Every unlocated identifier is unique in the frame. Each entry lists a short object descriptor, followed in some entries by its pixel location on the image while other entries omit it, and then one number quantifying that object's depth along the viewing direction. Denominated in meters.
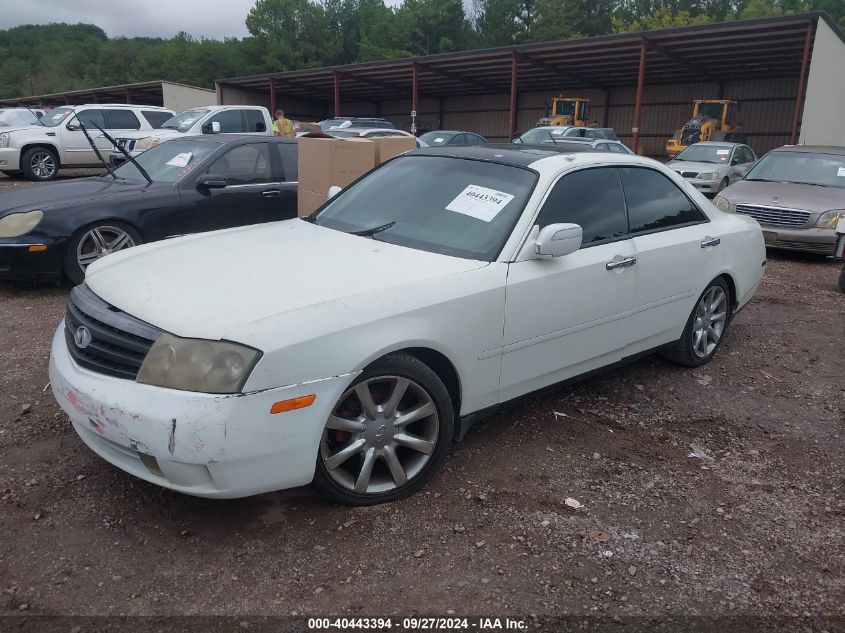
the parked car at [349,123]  20.38
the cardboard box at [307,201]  6.57
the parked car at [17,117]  20.06
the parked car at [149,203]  6.00
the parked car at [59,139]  15.49
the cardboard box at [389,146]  6.67
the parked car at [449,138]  18.08
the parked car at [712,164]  14.19
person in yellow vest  15.18
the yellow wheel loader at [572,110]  29.23
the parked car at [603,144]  15.51
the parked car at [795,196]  8.86
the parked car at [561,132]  18.86
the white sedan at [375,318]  2.55
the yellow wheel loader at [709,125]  24.36
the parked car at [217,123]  13.64
